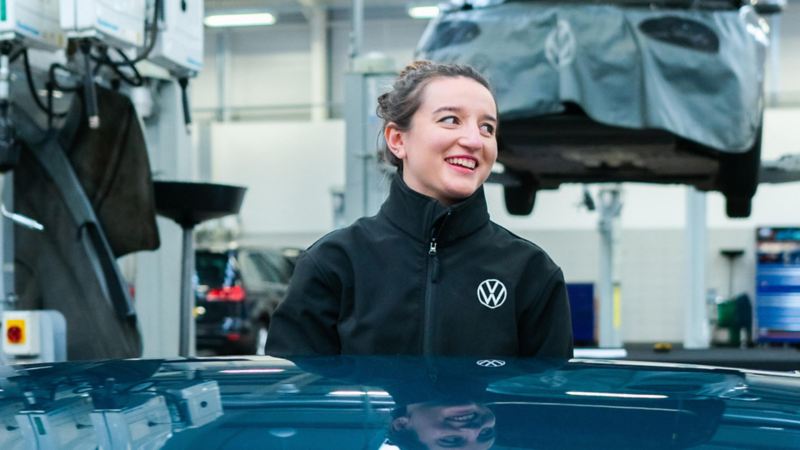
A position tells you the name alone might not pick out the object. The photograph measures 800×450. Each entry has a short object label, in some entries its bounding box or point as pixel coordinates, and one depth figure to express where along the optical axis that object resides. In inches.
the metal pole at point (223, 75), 847.1
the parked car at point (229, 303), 496.7
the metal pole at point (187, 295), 182.5
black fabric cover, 169.2
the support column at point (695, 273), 435.2
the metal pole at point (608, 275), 342.6
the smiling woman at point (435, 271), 73.2
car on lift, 201.3
